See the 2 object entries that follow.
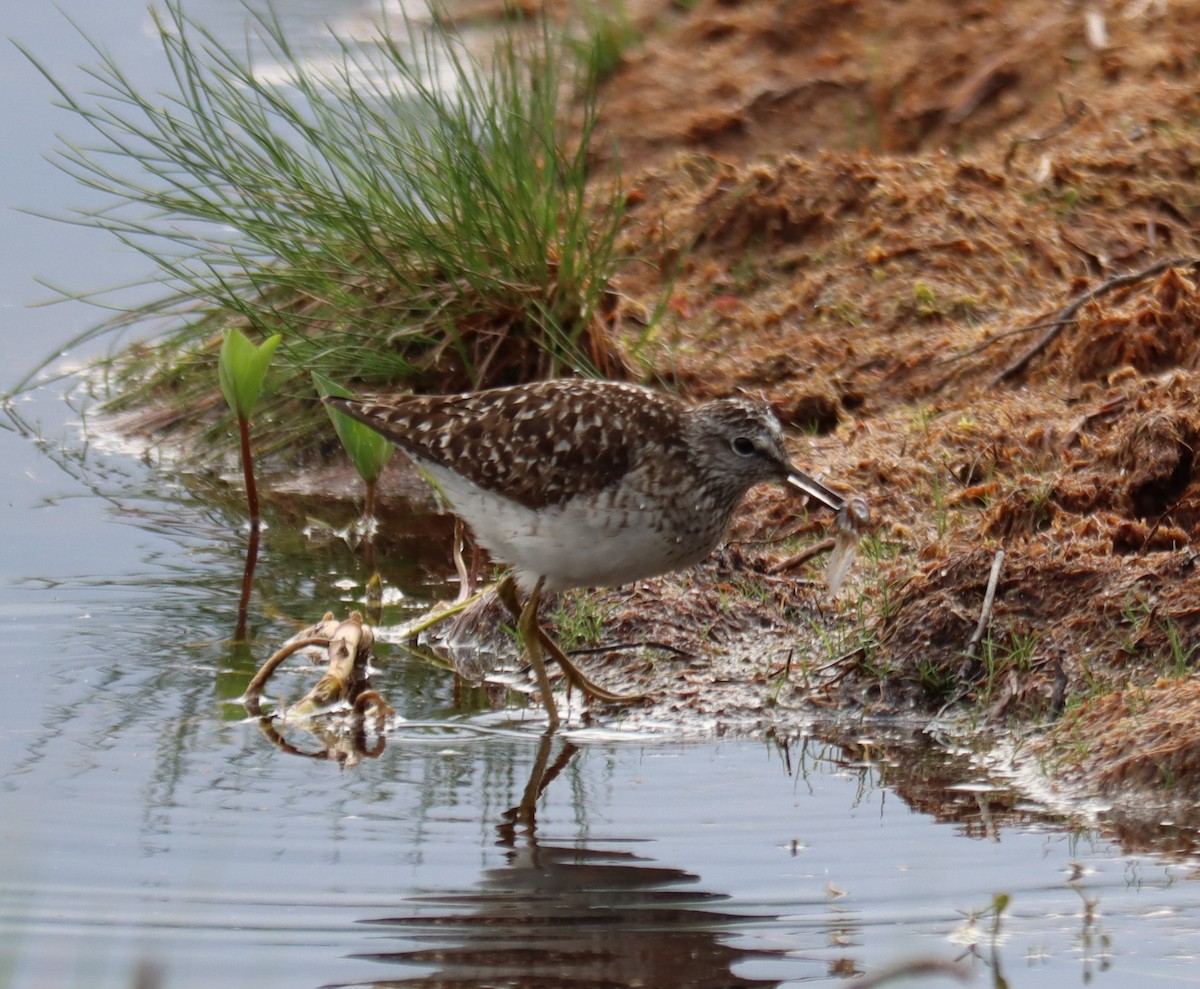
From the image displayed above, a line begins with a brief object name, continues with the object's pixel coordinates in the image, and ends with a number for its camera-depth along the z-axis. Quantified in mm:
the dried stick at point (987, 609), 13508
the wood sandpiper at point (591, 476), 13516
